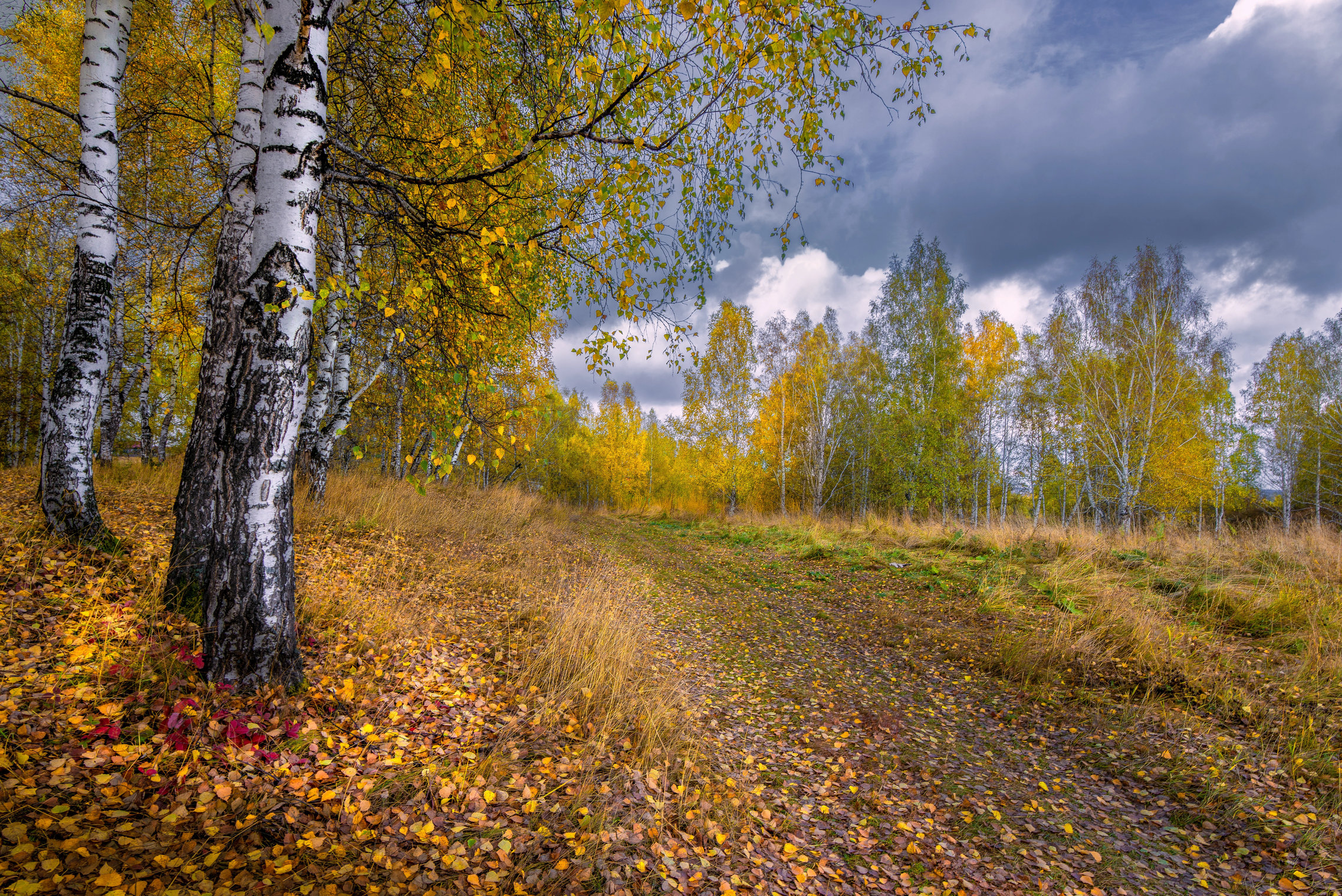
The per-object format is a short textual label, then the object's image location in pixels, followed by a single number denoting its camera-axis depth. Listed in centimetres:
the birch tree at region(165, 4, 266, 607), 348
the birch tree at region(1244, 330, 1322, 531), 2011
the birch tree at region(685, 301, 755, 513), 2092
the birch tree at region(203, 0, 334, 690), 263
